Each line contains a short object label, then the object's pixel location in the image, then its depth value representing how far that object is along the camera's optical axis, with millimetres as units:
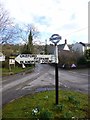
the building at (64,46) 34331
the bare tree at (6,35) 14197
